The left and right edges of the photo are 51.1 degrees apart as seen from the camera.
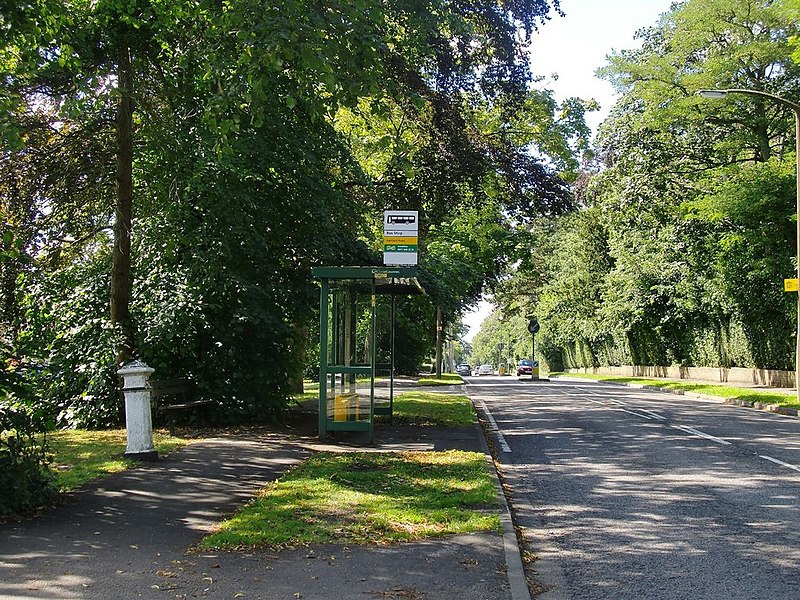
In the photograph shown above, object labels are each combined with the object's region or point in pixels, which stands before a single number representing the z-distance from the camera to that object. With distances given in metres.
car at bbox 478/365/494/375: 103.10
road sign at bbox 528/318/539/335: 68.19
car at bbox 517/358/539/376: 65.00
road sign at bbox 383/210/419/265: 13.54
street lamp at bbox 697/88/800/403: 22.06
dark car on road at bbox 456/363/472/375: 92.95
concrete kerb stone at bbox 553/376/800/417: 21.96
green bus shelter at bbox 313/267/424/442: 13.65
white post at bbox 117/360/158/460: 10.84
